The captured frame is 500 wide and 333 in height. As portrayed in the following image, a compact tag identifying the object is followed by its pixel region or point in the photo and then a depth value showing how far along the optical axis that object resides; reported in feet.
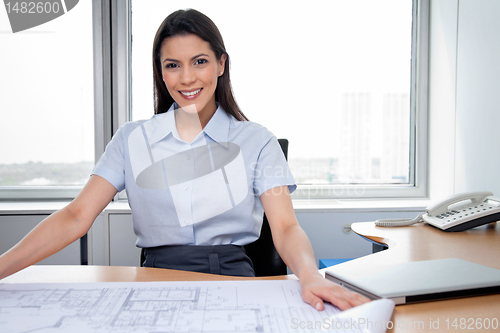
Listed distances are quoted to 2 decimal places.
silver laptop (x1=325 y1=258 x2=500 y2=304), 2.00
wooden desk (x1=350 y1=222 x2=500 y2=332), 1.83
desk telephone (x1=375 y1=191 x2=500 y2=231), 3.88
